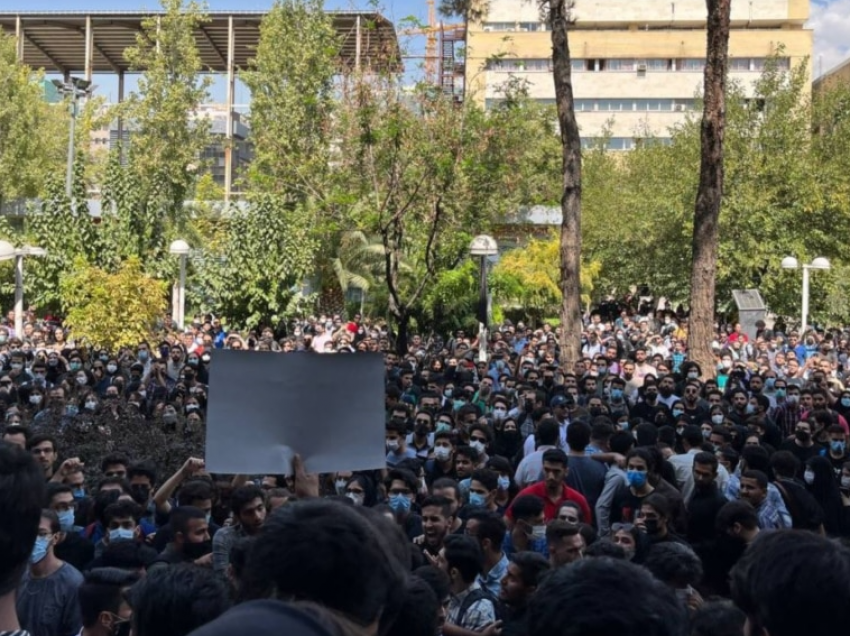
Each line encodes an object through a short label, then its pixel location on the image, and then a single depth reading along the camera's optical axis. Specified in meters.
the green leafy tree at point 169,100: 43.47
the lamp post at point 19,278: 26.32
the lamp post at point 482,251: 22.70
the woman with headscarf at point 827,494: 9.59
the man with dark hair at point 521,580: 5.46
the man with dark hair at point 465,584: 5.54
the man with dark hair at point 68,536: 6.96
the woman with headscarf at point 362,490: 8.38
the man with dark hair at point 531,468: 8.86
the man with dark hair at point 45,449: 9.15
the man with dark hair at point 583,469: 8.69
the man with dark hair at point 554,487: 7.86
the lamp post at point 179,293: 29.72
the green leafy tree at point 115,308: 23.09
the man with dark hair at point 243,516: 6.33
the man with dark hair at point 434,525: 6.87
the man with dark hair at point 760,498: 7.73
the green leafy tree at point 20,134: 48.06
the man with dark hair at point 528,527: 7.09
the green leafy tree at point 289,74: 37.31
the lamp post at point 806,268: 29.70
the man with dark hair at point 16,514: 2.60
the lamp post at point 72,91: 32.90
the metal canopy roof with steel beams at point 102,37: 54.75
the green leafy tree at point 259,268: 33.97
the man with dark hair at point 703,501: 7.84
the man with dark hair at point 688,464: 9.05
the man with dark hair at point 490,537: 6.34
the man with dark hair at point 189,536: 6.53
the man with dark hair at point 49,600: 5.60
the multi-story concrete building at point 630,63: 65.56
